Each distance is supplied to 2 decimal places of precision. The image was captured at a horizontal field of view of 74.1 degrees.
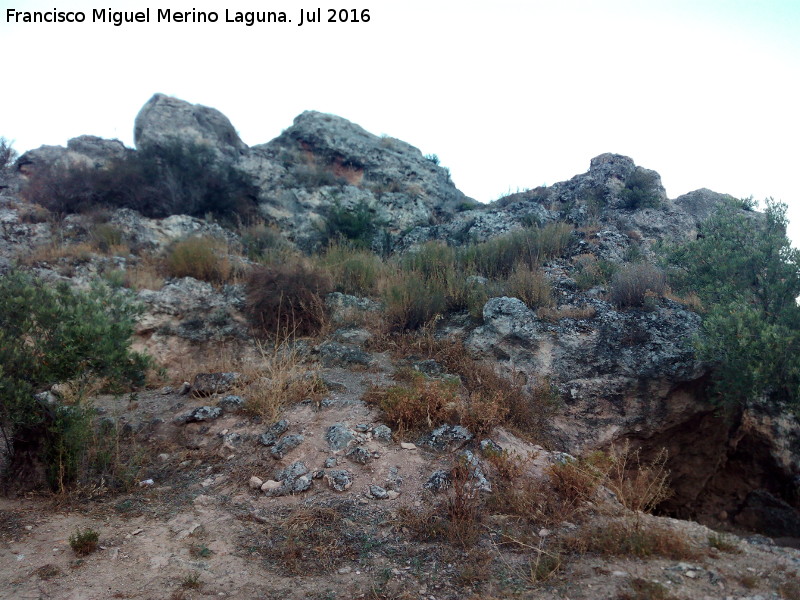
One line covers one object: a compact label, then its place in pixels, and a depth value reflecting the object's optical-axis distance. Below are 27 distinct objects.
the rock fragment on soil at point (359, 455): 4.89
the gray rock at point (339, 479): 4.58
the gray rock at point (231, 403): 5.89
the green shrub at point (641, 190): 11.62
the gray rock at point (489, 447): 4.90
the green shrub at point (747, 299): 5.06
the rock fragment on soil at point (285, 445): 5.04
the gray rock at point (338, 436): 5.08
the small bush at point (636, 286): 7.48
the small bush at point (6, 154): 14.27
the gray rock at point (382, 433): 5.22
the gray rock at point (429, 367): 6.68
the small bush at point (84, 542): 3.62
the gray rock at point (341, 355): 7.11
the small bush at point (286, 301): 8.10
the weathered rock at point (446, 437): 5.11
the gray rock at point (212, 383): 6.31
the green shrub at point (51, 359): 4.23
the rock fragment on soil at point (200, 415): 5.72
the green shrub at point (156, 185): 12.05
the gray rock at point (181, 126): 14.74
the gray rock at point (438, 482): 4.51
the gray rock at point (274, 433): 5.24
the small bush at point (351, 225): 13.30
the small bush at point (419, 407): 5.38
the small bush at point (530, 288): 7.84
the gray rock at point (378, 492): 4.46
